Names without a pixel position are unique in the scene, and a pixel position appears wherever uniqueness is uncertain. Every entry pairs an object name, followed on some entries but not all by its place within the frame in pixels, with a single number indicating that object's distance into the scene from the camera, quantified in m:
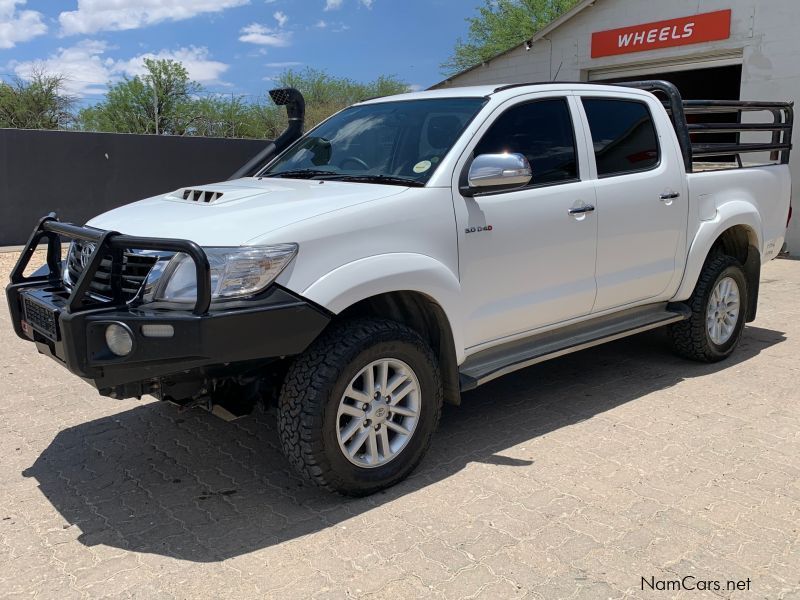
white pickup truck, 3.13
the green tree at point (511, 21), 31.20
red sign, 11.52
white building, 10.91
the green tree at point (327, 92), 42.38
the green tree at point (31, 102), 28.08
